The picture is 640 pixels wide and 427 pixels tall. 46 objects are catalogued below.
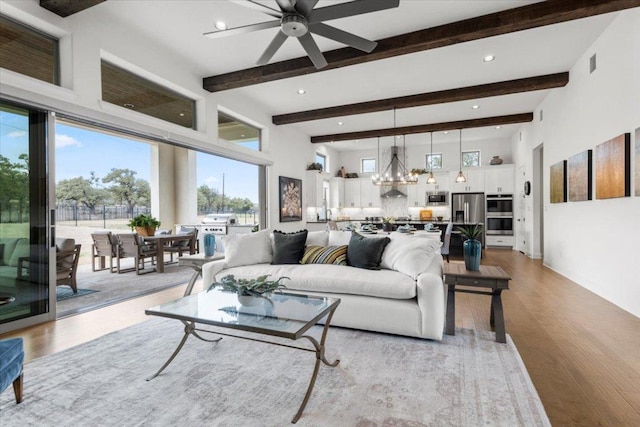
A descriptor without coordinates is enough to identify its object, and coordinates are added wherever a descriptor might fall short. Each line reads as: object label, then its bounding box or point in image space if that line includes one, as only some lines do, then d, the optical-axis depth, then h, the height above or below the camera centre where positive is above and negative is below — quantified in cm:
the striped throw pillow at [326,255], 357 -50
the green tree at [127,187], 786 +64
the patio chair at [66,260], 406 -61
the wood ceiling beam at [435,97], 516 +204
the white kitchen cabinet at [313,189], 858 +60
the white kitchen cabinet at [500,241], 912 -88
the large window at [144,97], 387 +156
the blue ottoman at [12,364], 161 -79
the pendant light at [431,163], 1027 +155
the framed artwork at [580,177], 430 +47
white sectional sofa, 268 -68
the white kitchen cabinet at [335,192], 1069 +65
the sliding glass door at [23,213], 294 +0
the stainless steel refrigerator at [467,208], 946 +7
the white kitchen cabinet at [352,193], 1106 +63
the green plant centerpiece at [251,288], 243 -58
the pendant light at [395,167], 1004 +144
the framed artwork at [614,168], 338 +47
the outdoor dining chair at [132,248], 570 -64
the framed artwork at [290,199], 736 +29
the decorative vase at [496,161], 932 +145
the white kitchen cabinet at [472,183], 948 +83
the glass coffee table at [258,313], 182 -65
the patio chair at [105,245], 581 -59
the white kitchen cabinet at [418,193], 1020 +57
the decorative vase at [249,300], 228 -65
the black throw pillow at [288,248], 376 -43
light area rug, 172 -110
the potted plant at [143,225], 619 -25
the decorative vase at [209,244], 404 -41
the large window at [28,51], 289 +154
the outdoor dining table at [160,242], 598 -56
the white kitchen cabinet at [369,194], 1085 +57
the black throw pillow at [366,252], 337 -44
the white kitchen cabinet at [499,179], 917 +89
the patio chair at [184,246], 667 -72
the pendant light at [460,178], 821 +84
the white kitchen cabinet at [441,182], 991 +89
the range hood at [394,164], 1011 +154
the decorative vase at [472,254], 292 -40
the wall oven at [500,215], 915 -14
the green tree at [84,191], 671 +47
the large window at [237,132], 572 +153
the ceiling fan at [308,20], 242 +155
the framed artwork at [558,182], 521 +48
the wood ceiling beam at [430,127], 729 +206
